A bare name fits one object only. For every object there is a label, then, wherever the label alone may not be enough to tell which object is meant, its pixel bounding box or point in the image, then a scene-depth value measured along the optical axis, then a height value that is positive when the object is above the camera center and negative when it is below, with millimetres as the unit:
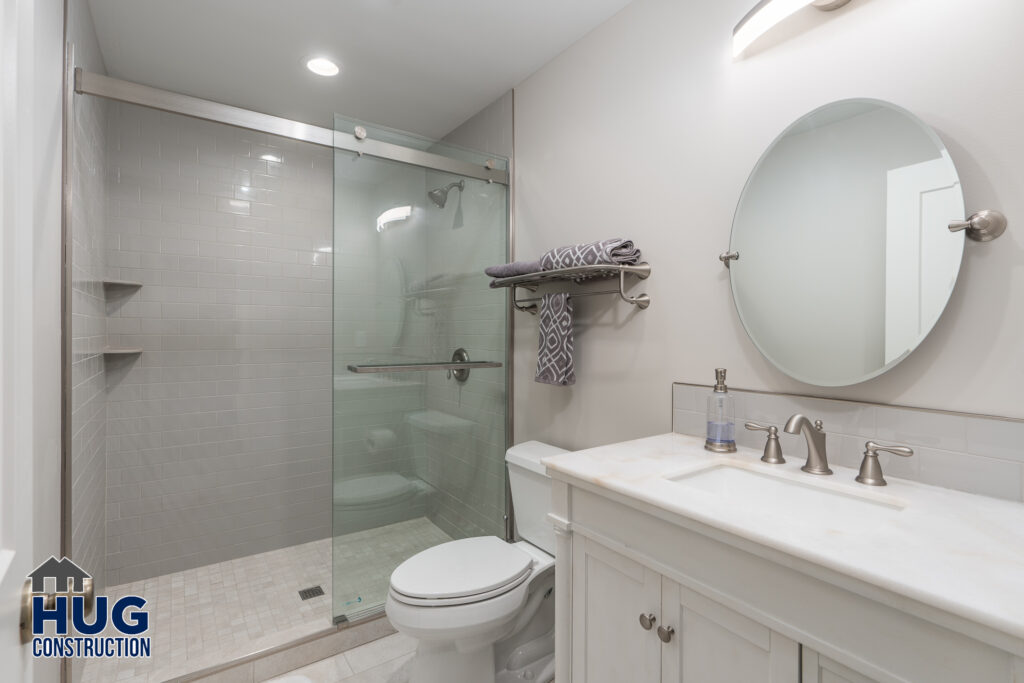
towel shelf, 1640 +238
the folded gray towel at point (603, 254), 1620 +293
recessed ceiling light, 2133 +1220
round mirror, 1056 +243
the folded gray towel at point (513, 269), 1916 +285
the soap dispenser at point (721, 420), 1328 -227
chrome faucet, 1127 -239
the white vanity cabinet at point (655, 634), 816 -568
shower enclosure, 1913 -138
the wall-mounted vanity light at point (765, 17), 1203 +838
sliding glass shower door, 1937 -161
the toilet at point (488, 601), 1420 -808
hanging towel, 1853 -14
